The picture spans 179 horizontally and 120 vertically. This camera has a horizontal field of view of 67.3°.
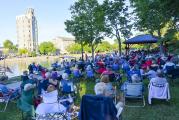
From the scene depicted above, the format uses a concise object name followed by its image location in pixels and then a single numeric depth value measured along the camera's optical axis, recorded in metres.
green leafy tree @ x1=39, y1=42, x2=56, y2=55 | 61.88
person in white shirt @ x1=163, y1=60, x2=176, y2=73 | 6.34
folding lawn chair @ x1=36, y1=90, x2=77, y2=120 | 2.78
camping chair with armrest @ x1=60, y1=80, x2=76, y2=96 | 4.71
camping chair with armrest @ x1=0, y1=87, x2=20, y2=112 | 4.58
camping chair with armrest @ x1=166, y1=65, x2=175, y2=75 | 5.96
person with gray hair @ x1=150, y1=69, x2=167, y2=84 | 4.23
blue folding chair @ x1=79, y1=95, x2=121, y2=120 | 2.41
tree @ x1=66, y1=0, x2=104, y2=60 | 13.44
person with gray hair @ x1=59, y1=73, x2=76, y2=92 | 4.80
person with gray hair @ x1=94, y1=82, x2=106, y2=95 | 3.20
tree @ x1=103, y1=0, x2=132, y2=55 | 12.73
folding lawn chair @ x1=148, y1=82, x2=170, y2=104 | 4.22
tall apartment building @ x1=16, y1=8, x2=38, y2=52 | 73.02
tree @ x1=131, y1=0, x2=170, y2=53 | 9.75
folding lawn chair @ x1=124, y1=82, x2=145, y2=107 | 4.29
